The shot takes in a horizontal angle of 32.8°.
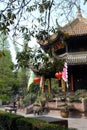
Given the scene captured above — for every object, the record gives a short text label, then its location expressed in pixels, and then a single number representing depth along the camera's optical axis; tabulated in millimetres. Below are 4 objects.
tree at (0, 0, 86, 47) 3159
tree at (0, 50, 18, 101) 16484
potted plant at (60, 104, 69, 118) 8934
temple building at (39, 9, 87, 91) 10349
